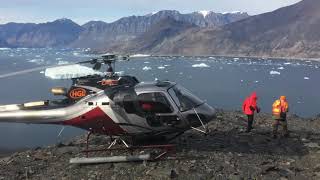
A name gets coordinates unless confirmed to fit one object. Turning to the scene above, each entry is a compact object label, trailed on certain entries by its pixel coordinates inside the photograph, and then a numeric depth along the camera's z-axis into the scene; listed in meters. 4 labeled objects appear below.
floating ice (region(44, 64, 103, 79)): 81.44
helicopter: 13.76
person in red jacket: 17.18
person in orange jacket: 16.58
